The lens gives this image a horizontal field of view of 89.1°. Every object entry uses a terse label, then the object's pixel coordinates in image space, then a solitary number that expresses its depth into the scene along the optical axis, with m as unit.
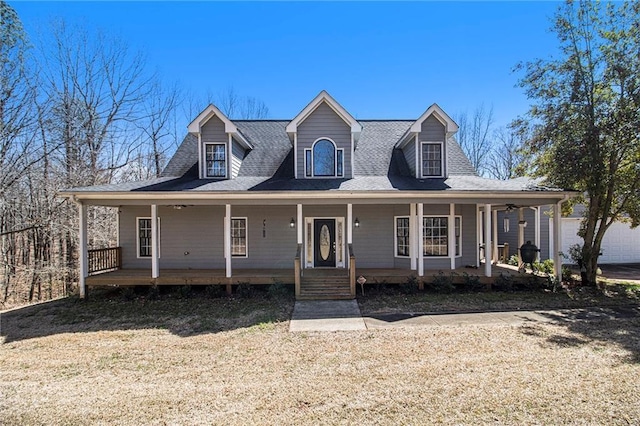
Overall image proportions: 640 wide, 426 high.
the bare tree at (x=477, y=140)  28.84
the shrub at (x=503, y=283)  10.52
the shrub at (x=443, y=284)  10.27
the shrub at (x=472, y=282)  10.46
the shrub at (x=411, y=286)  10.26
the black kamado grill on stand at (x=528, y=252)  11.41
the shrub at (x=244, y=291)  10.18
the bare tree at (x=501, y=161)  28.94
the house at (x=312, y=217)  11.77
